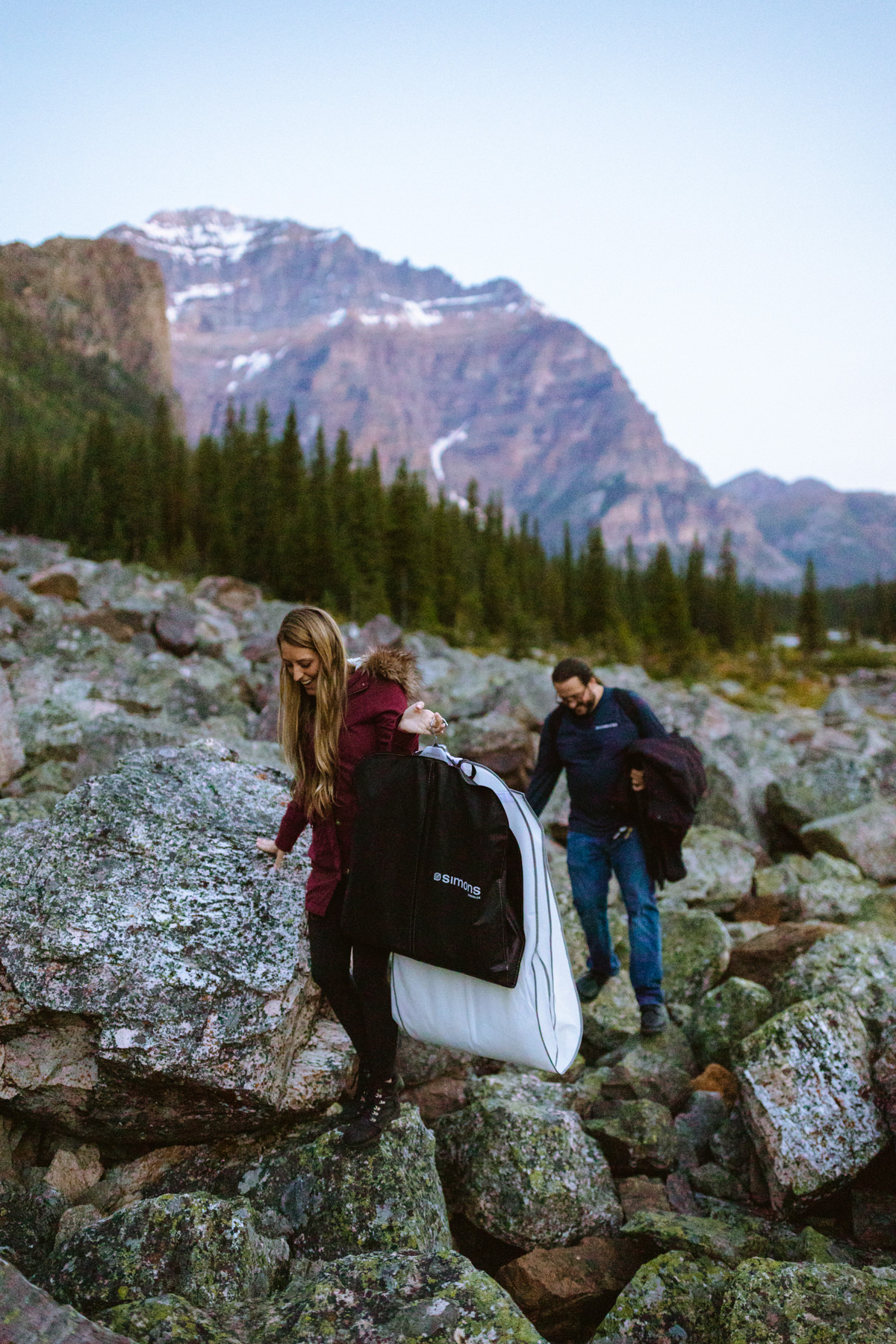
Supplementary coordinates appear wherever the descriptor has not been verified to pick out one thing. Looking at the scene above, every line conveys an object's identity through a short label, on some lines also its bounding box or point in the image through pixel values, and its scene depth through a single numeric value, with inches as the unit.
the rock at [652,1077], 190.1
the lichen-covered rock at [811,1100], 150.2
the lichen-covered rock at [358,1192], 133.4
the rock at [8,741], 279.7
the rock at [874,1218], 145.5
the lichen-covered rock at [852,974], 177.6
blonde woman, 146.6
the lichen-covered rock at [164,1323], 104.0
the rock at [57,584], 874.1
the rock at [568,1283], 135.0
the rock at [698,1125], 172.6
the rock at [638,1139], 168.1
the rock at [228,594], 1278.3
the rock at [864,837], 354.6
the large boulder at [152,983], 142.6
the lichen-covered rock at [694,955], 241.0
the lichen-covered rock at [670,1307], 122.2
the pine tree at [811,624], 2751.0
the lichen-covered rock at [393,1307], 107.7
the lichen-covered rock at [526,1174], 148.8
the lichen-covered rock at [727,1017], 199.8
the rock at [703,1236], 136.8
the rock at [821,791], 408.8
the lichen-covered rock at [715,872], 305.0
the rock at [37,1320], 93.7
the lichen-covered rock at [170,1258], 117.6
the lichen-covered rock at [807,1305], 109.8
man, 216.8
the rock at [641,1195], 158.6
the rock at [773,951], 229.5
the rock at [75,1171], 143.5
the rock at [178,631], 714.8
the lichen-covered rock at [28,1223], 128.5
